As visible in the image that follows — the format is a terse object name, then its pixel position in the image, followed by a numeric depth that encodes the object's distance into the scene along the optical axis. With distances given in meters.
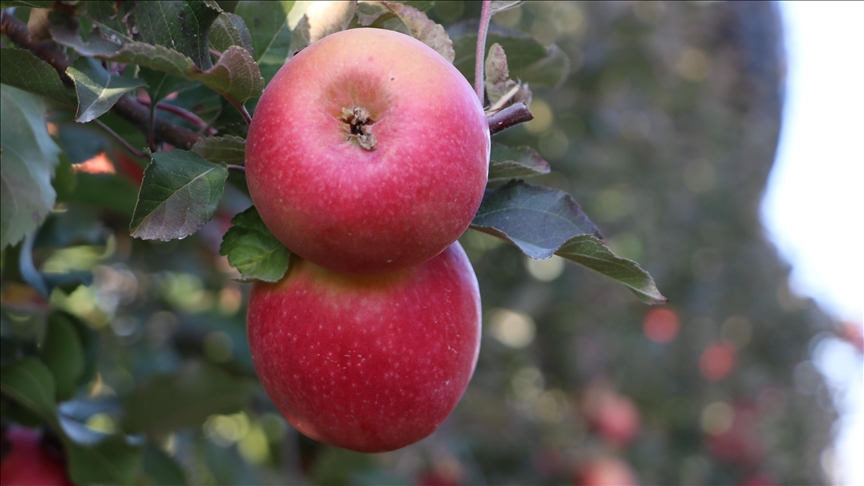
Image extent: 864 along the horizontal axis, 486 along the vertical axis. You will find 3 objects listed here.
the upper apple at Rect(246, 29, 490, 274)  0.62
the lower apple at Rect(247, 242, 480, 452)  0.66
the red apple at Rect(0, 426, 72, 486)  0.78
